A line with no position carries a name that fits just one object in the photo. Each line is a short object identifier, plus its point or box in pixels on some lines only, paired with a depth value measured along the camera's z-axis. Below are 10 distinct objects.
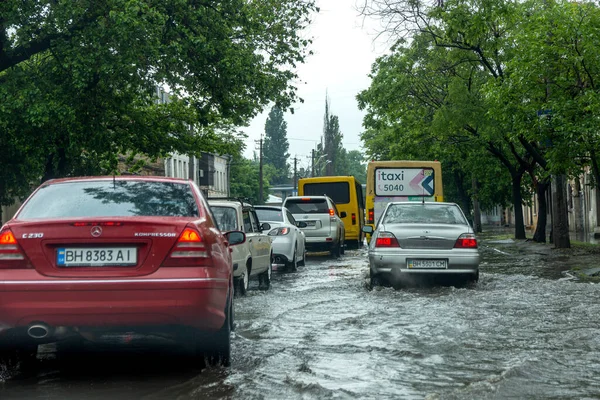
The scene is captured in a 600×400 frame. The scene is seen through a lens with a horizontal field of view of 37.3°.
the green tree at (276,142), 157.62
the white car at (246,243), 13.08
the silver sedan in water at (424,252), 13.76
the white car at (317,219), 25.97
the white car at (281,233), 18.81
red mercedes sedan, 6.01
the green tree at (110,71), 18.64
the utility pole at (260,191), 90.69
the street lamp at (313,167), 123.49
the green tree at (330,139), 137.75
